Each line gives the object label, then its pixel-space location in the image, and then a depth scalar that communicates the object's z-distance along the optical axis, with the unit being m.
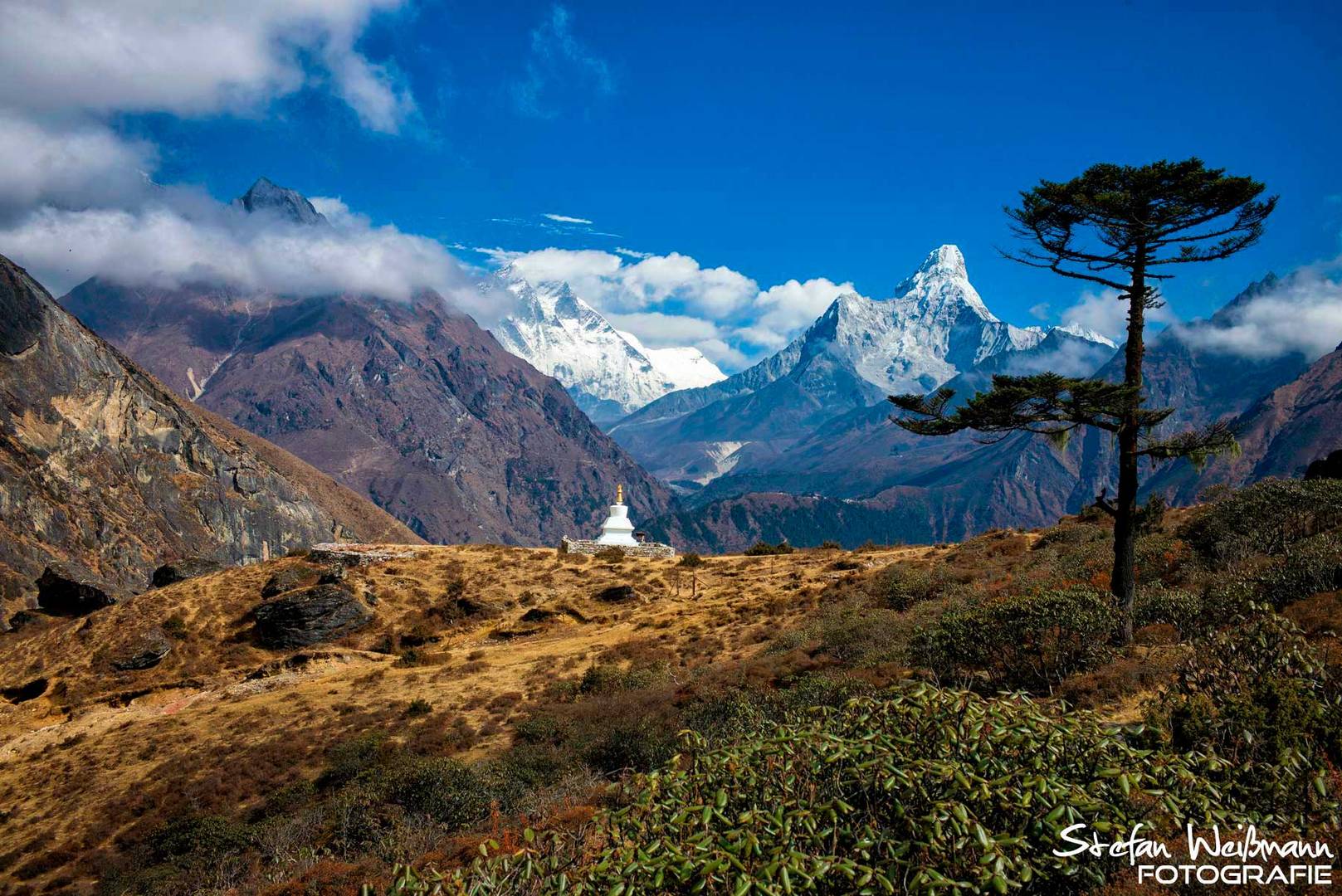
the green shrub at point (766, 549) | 55.75
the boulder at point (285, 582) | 41.31
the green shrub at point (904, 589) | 28.77
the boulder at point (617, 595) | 41.50
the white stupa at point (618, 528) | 57.94
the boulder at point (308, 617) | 37.44
